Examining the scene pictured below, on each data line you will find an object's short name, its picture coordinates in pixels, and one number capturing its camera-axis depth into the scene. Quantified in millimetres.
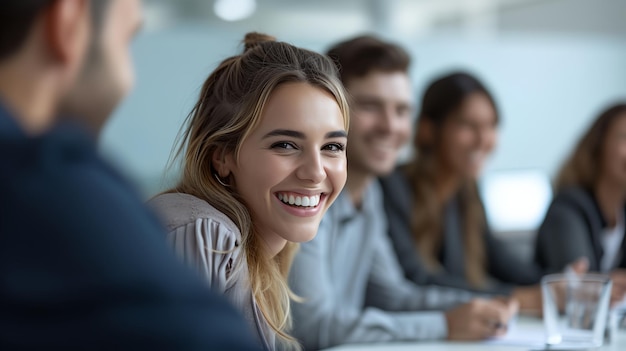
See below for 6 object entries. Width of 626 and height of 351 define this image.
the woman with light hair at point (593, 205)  2275
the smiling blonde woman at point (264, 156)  1301
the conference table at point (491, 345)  1560
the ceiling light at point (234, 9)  4074
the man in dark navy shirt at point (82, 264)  749
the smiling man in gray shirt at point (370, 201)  1921
